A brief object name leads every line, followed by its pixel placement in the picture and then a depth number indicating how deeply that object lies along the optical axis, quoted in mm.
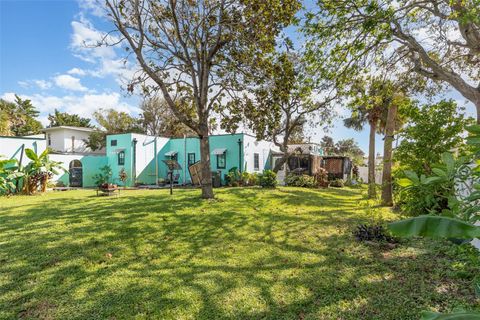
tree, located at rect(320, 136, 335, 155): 55531
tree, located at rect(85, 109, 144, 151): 34188
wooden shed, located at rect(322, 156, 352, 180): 24512
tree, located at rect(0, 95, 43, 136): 35062
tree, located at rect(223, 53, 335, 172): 8733
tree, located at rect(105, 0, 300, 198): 9617
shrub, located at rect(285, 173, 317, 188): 19297
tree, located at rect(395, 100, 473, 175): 5820
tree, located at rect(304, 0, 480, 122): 5977
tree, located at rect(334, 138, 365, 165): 49656
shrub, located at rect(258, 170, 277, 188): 16500
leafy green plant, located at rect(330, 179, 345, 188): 21075
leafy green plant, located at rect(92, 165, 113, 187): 20466
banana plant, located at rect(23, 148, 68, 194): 14266
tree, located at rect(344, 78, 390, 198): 8258
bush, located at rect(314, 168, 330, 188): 19484
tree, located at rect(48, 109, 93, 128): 42250
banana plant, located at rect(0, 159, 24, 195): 12609
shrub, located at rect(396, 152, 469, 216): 2186
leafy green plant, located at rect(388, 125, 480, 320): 1361
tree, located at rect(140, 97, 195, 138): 33406
